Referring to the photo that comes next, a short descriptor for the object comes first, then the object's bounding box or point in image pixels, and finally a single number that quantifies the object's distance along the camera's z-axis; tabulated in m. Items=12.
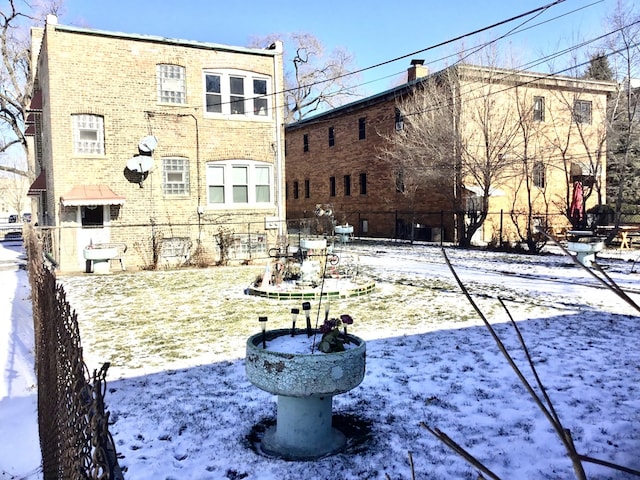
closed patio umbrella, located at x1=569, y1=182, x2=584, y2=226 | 22.49
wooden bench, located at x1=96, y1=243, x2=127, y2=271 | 16.41
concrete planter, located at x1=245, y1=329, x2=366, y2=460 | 3.77
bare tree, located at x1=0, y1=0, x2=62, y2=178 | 32.50
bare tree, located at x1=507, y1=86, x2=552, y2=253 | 21.27
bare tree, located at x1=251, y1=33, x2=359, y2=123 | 47.84
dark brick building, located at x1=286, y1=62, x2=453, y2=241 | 26.20
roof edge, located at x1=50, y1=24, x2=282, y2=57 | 15.84
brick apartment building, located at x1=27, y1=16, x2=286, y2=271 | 16.06
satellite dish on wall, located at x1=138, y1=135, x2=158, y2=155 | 16.64
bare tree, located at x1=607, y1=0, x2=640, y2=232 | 18.62
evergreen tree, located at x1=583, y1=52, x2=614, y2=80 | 25.88
